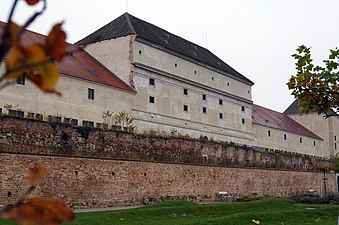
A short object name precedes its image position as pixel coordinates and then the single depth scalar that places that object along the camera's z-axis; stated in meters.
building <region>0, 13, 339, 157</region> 28.31
